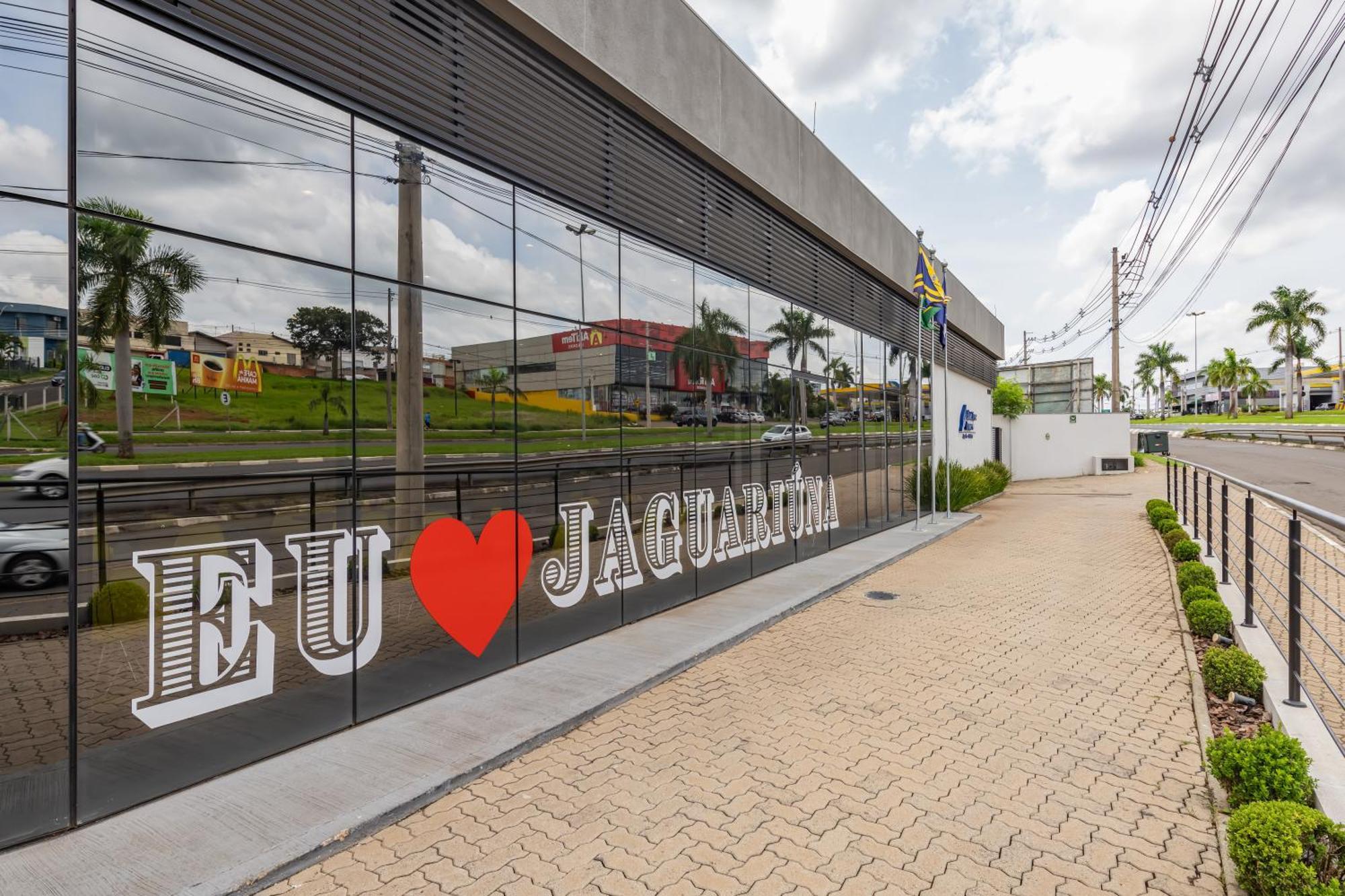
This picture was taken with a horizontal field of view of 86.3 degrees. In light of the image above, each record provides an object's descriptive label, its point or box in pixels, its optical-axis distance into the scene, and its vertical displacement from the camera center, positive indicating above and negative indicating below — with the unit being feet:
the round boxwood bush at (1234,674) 18.98 -6.15
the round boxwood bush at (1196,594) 26.68 -5.67
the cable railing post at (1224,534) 28.43 -3.64
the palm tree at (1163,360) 375.45 +44.38
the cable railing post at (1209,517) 33.35 -3.49
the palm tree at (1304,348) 239.91 +32.18
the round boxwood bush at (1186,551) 36.14 -5.47
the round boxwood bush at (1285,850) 10.27 -6.11
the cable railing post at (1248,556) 22.40 -3.54
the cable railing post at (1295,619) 16.83 -4.11
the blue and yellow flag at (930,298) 52.54 +11.00
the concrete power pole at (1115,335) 136.36 +21.36
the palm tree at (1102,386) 379.35 +31.06
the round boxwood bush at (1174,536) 41.55 -5.44
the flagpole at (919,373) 54.95 +6.30
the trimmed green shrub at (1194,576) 29.12 -5.47
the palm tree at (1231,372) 292.81 +30.25
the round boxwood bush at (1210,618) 24.44 -6.01
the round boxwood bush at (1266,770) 12.78 -5.96
